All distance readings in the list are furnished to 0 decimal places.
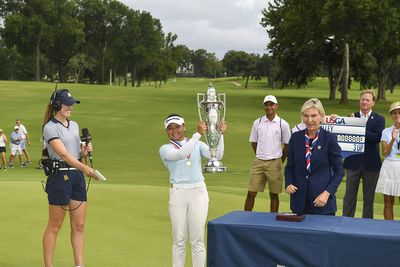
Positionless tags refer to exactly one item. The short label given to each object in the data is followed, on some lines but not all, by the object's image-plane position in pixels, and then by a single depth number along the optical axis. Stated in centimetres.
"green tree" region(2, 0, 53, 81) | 9388
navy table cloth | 475
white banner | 845
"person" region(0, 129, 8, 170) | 2398
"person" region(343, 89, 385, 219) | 867
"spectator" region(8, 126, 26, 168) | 2496
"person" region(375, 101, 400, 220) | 838
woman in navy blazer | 627
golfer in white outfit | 625
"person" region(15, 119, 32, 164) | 2547
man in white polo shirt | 938
